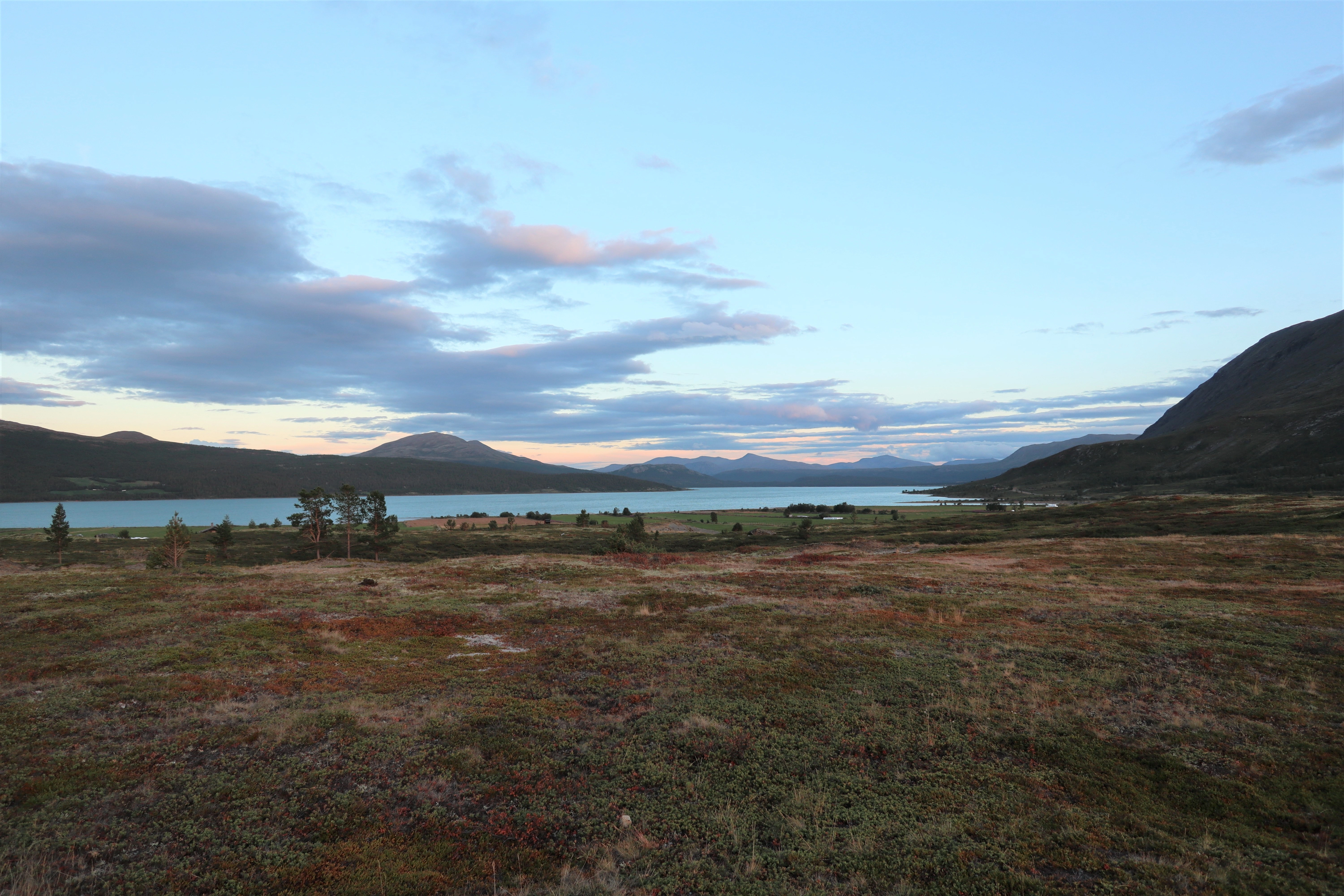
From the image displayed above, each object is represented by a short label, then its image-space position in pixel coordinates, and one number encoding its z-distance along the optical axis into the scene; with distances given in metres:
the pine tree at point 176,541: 56.94
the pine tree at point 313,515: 79.88
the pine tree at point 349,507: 83.62
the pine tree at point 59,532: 71.88
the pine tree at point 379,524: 87.06
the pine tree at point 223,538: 79.44
